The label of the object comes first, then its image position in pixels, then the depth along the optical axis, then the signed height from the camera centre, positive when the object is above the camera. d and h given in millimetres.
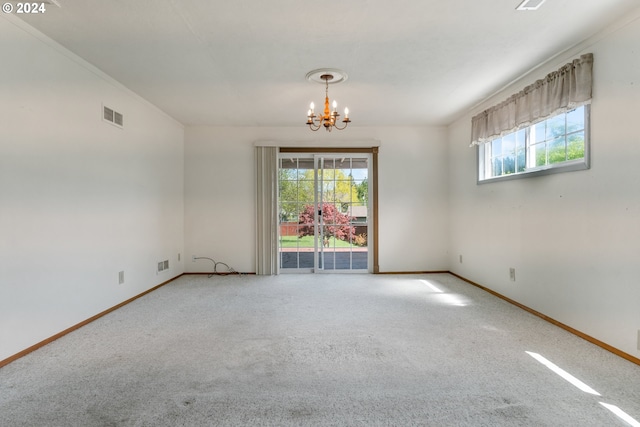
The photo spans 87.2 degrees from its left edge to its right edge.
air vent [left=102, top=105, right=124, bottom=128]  3593 +1067
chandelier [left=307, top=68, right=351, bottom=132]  3471 +1453
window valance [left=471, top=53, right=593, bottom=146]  2865 +1121
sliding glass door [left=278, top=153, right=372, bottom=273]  5883 -33
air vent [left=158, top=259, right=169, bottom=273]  4929 -795
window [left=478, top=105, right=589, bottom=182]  3018 +681
